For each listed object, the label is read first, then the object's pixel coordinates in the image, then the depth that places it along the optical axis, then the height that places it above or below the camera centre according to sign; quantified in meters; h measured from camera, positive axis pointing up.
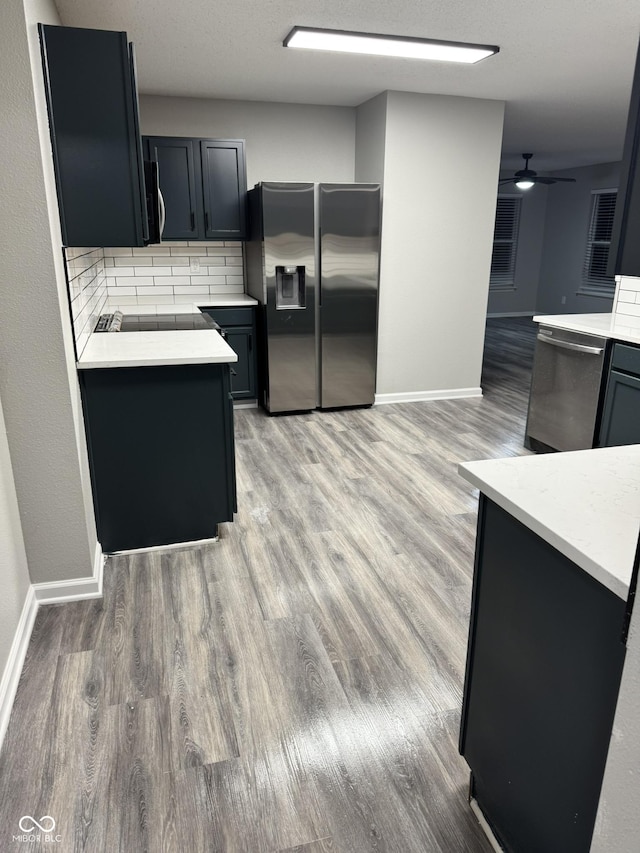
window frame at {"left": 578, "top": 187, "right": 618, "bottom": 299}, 8.55 -0.45
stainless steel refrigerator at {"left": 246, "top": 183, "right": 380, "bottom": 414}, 4.32 -0.32
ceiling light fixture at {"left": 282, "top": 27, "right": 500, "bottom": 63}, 3.10 +1.04
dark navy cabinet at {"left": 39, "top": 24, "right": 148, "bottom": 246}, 2.13 +0.39
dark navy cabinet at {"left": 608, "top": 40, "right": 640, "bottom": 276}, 0.70 +0.04
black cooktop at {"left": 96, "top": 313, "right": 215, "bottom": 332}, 3.40 -0.45
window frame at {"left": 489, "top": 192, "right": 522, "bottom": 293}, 9.93 -0.55
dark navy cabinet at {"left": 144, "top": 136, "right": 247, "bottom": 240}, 4.33 +0.42
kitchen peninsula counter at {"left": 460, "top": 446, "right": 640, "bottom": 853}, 1.00 -0.70
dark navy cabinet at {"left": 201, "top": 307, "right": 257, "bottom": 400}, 4.57 -0.71
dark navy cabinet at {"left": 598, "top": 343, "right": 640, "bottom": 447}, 3.09 -0.77
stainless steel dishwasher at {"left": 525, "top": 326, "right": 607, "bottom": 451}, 3.39 -0.82
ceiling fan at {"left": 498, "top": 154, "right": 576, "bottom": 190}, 7.33 +0.80
